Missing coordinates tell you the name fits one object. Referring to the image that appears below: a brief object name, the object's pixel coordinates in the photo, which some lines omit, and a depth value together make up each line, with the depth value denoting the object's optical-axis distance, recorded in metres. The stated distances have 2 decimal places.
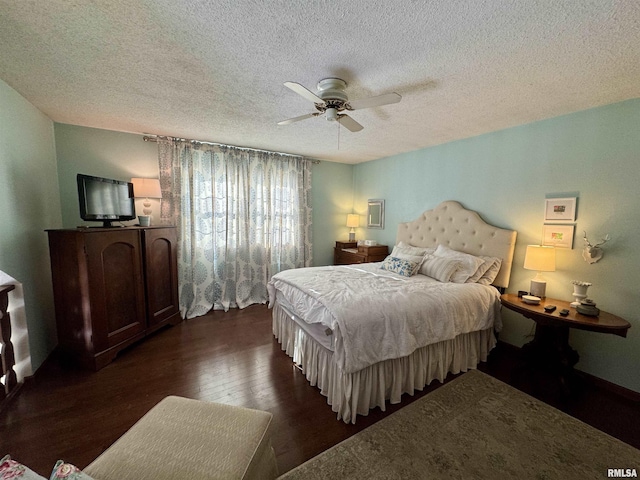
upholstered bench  0.94
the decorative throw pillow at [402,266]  2.88
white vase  2.12
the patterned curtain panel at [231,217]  3.44
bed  1.75
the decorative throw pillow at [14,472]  0.60
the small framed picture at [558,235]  2.34
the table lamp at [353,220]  4.76
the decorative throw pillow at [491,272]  2.68
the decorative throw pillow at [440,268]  2.67
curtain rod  3.21
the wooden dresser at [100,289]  2.20
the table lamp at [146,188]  2.92
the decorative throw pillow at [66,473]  0.66
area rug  1.42
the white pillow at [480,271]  2.65
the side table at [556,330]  1.87
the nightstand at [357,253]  4.16
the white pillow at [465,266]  2.65
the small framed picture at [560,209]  2.32
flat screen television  2.34
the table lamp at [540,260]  2.22
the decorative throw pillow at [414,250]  3.28
